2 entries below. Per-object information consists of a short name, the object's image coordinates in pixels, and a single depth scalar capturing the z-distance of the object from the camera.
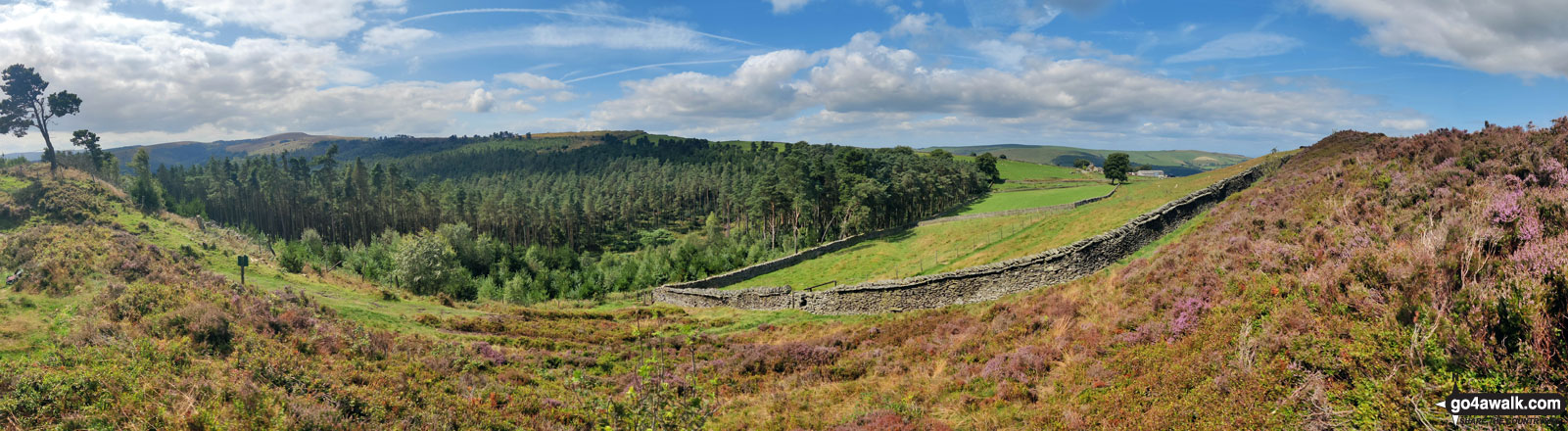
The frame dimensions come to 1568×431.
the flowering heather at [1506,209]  9.12
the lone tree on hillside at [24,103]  62.03
